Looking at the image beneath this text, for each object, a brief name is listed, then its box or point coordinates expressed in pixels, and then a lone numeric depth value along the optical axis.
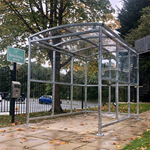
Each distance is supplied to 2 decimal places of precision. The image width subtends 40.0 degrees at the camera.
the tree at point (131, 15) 28.59
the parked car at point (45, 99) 9.80
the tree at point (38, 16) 10.59
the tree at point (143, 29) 20.20
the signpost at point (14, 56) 7.25
